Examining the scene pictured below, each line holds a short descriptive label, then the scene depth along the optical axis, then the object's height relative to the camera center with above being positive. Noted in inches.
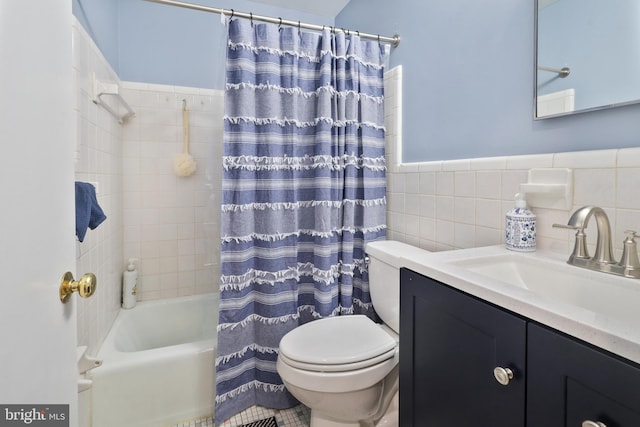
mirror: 32.2 +17.2
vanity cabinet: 18.4 -12.7
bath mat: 58.4 -42.8
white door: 16.4 -0.1
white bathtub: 54.7 -34.1
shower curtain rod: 53.9 +34.5
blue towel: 41.8 -0.6
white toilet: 43.8 -23.3
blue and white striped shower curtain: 57.2 +2.6
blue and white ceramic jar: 38.6 -3.2
